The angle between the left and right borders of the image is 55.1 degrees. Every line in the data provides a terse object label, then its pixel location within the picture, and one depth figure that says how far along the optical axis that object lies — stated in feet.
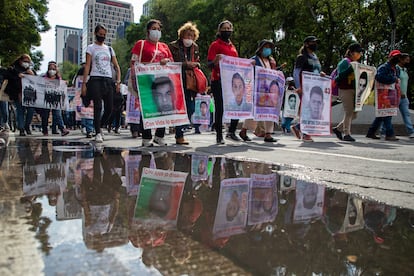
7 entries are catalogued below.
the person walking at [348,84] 25.27
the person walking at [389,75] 27.44
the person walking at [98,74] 21.16
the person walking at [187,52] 20.06
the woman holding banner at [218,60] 20.81
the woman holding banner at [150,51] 19.15
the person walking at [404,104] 29.66
